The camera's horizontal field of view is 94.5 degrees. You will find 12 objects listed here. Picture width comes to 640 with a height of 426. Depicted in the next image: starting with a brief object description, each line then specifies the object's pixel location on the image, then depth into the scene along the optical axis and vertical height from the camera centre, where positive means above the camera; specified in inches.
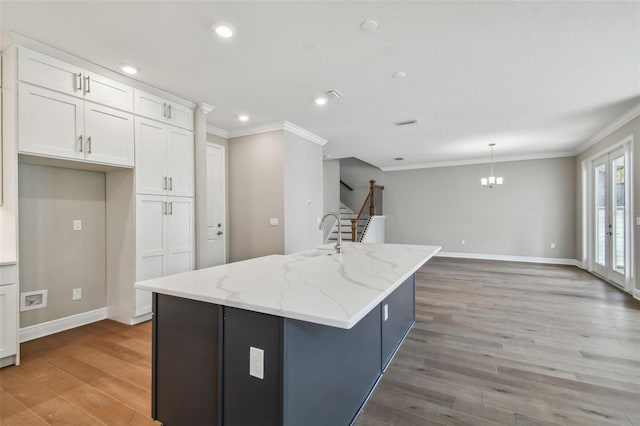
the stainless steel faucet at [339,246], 101.8 -12.4
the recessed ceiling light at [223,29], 88.6 +56.0
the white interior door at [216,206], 185.8 +4.3
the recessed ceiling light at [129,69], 113.6 +56.1
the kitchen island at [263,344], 48.0 -24.7
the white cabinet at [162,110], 127.9 +47.8
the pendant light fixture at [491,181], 252.1 +26.3
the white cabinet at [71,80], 96.9 +48.2
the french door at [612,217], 177.8 -3.8
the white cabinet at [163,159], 128.3 +24.9
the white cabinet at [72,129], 96.7 +30.8
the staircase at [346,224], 327.0 -14.4
